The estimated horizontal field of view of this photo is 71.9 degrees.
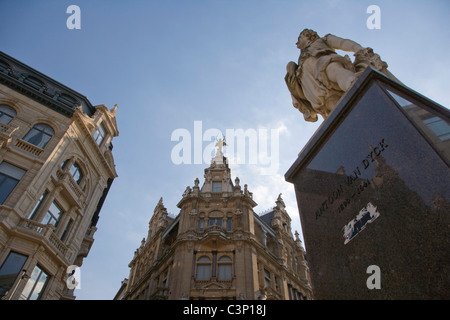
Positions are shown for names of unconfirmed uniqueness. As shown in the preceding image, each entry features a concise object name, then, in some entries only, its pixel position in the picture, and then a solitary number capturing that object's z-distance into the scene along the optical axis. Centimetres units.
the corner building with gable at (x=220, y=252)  2803
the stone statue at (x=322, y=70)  580
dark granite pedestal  280
